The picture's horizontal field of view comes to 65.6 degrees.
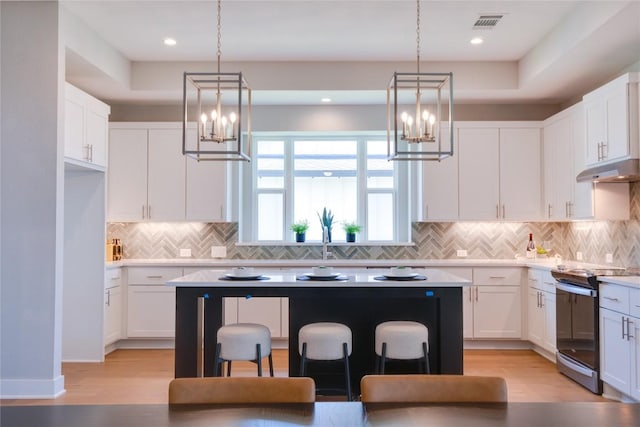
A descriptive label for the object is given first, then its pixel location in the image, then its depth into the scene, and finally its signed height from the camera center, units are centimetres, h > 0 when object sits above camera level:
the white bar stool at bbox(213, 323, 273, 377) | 326 -79
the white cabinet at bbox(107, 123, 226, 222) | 567 +50
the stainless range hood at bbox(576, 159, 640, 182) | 387 +45
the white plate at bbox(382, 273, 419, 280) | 345 -35
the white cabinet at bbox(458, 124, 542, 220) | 563 +64
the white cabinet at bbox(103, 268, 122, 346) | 507 -84
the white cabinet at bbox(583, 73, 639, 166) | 393 +90
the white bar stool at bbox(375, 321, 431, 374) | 321 -76
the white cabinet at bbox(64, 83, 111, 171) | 426 +88
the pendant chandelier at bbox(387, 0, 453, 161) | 536 +145
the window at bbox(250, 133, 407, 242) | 624 +55
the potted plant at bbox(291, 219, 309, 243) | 596 -6
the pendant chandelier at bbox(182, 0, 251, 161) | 539 +143
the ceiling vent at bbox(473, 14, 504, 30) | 415 +176
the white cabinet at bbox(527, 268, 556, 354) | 472 -82
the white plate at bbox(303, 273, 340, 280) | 347 -35
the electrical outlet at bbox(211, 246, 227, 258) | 596 -31
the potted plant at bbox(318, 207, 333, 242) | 581 +7
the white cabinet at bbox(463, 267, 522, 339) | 535 -83
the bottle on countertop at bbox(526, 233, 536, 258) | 576 -24
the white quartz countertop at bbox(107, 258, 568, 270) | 537 -40
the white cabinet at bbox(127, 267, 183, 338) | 541 -84
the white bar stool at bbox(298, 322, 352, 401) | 322 -77
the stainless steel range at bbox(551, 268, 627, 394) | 380 -78
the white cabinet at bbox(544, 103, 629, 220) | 450 +43
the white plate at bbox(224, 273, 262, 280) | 348 -36
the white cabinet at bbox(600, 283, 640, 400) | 336 -78
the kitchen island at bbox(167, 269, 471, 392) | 332 -59
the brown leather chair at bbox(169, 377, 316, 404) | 149 -50
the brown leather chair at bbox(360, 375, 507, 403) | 151 -50
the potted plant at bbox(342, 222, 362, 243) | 596 -5
